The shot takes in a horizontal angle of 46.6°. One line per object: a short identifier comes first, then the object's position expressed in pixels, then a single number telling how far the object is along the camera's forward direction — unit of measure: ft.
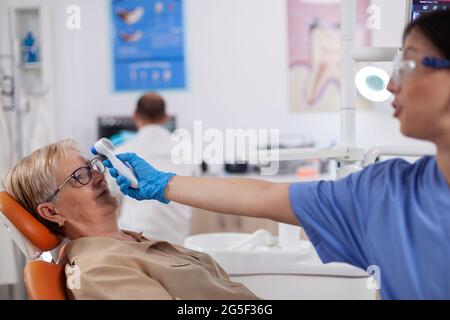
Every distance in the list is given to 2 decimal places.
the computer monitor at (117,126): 11.78
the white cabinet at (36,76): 9.96
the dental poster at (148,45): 12.01
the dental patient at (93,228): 4.05
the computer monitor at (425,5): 4.46
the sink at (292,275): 5.23
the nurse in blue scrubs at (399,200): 2.94
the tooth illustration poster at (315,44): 11.67
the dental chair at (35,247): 3.71
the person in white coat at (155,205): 7.86
